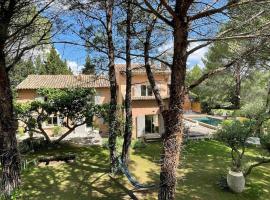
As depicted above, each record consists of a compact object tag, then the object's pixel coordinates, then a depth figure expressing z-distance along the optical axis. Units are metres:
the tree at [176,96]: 4.61
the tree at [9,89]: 6.13
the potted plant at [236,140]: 8.10
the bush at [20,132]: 16.50
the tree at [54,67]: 37.52
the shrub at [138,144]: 13.46
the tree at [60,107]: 11.93
